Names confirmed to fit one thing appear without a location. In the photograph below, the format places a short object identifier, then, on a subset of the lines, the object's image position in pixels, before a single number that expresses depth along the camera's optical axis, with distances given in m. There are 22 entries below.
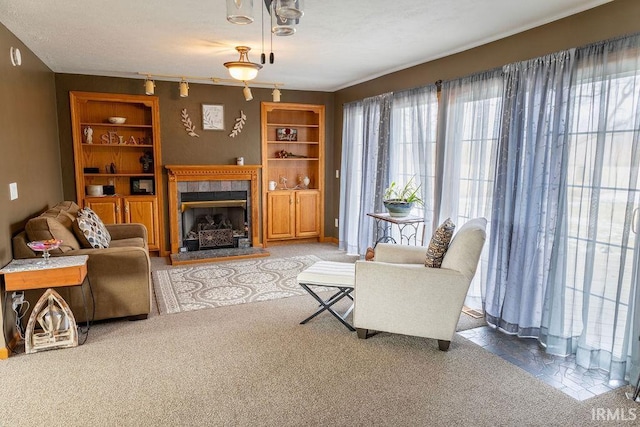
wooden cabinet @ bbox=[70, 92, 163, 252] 5.60
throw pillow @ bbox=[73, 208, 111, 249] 3.79
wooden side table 2.95
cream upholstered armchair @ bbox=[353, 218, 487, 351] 2.94
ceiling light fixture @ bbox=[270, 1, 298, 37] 2.21
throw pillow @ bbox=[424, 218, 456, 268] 3.09
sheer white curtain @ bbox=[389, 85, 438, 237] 4.45
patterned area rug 4.14
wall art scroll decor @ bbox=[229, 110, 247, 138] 6.31
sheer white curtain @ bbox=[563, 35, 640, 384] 2.58
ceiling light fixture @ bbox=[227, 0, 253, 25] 1.95
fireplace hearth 5.96
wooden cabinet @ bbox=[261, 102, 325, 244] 6.62
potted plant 4.50
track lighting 5.36
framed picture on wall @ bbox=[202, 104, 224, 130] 6.12
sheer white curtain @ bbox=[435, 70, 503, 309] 3.65
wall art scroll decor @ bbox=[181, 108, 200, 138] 5.99
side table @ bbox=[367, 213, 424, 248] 4.51
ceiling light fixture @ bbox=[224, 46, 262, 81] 3.74
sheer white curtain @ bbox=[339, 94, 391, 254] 5.26
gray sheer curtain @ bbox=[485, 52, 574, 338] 3.02
